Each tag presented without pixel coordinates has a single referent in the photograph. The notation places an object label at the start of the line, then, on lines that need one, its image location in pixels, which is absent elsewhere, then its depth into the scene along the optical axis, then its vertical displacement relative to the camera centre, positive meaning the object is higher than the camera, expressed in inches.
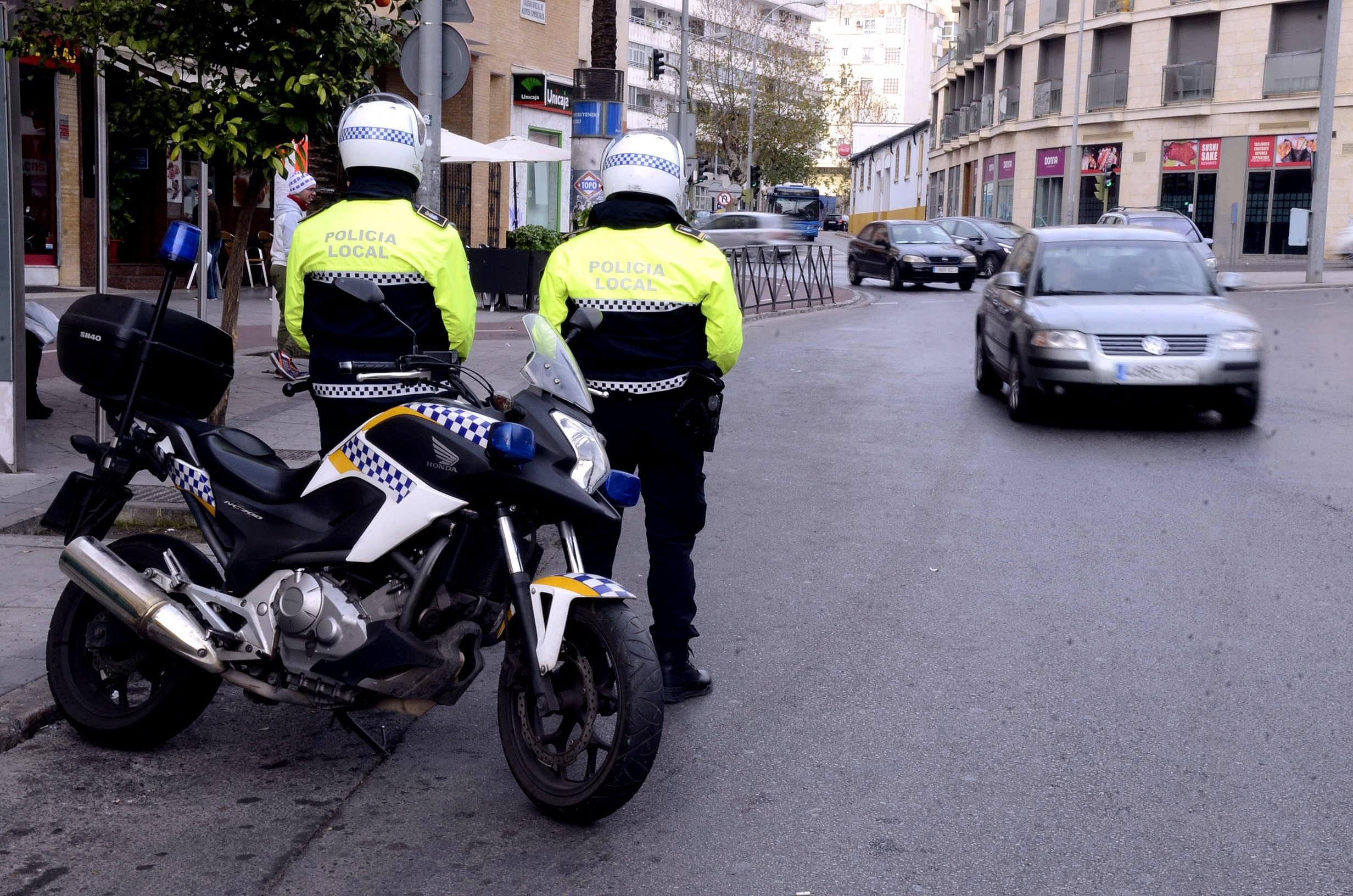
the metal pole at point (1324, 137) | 1206.9 +100.0
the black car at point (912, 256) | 1218.6 -6.6
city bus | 2640.3 +73.6
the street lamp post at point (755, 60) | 2539.4 +322.7
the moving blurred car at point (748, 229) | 1503.4 +13.5
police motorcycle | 153.0 -37.4
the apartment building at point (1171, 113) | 1722.4 +177.9
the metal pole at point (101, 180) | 328.8 +9.1
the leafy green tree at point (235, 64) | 310.1 +34.2
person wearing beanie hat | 493.4 +2.3
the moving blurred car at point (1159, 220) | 1130.0 +28.5
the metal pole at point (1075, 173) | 1909.4 +104.0
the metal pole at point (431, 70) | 368.5 +39.6
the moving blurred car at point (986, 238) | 1378.0 +11.4
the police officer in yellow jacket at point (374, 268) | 195.2 -4.9
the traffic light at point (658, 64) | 1531.7 +183.5
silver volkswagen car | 431.5 -21.0
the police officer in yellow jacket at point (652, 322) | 195.8 -10.8
